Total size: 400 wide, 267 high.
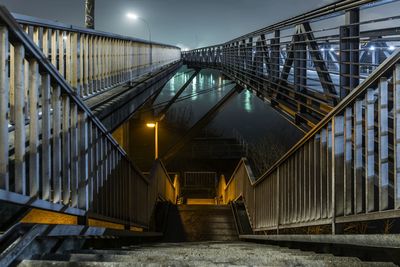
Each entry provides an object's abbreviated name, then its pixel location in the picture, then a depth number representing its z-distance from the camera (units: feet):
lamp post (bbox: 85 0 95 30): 40.60
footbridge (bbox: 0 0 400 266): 9.07
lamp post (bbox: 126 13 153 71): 55.08
